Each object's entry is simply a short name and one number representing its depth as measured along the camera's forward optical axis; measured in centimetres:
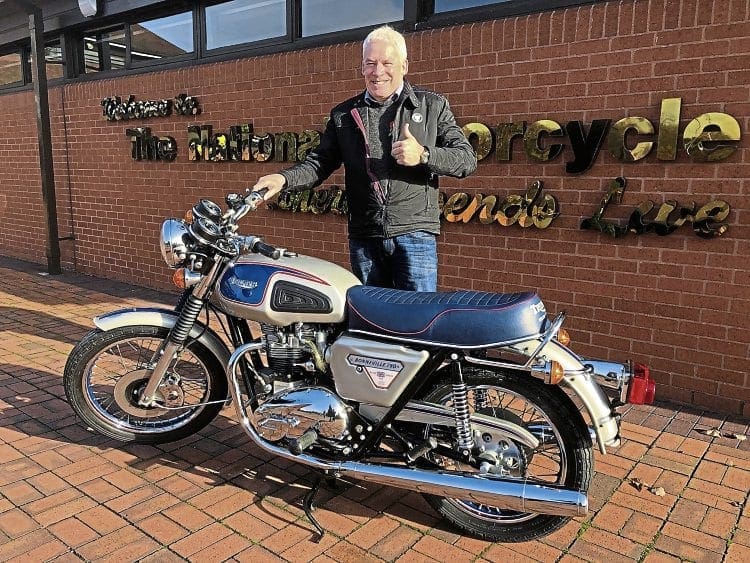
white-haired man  292
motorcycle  242
